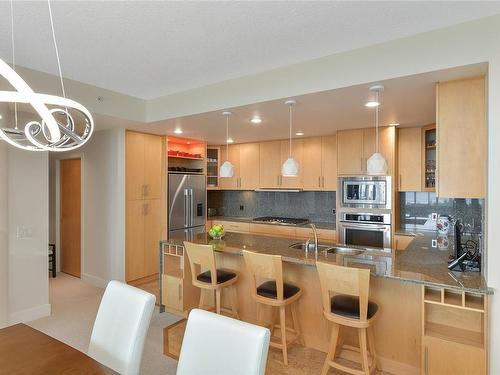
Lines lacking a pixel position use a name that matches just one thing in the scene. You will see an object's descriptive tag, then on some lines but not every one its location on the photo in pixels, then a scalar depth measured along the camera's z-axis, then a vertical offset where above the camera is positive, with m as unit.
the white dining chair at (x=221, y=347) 1.32 -0.74
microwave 4.31 -0.09
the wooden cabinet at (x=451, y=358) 2.01 -1.17
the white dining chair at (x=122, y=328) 1.65 -0.81
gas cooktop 5.33 -0.63
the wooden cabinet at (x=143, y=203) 4.53 -0.28
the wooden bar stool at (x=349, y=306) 2.13 -0.91
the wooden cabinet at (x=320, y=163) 4.98 +0.37
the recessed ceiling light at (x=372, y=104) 3.00 +0.81
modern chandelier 1.08 +0.28
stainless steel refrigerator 5.08 -0.33
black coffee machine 2.37 -0.58
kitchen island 2.17 -0.86
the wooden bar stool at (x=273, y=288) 2.54 -0.92
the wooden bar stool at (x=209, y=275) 2.92 -0.92
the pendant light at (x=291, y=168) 2.88 +0.16
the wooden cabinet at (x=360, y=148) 4.25 +0.54
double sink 3.16 -0.67
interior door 5.15 -0.53
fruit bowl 3.60 -0.55
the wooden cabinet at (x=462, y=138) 2.21 +0.35
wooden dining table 1.36 -0.82
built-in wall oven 4.28 -0.63
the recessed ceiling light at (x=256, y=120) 3.72 +0.82
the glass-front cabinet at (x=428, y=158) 4.16 +0.37
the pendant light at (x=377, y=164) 2.49 +0.17
